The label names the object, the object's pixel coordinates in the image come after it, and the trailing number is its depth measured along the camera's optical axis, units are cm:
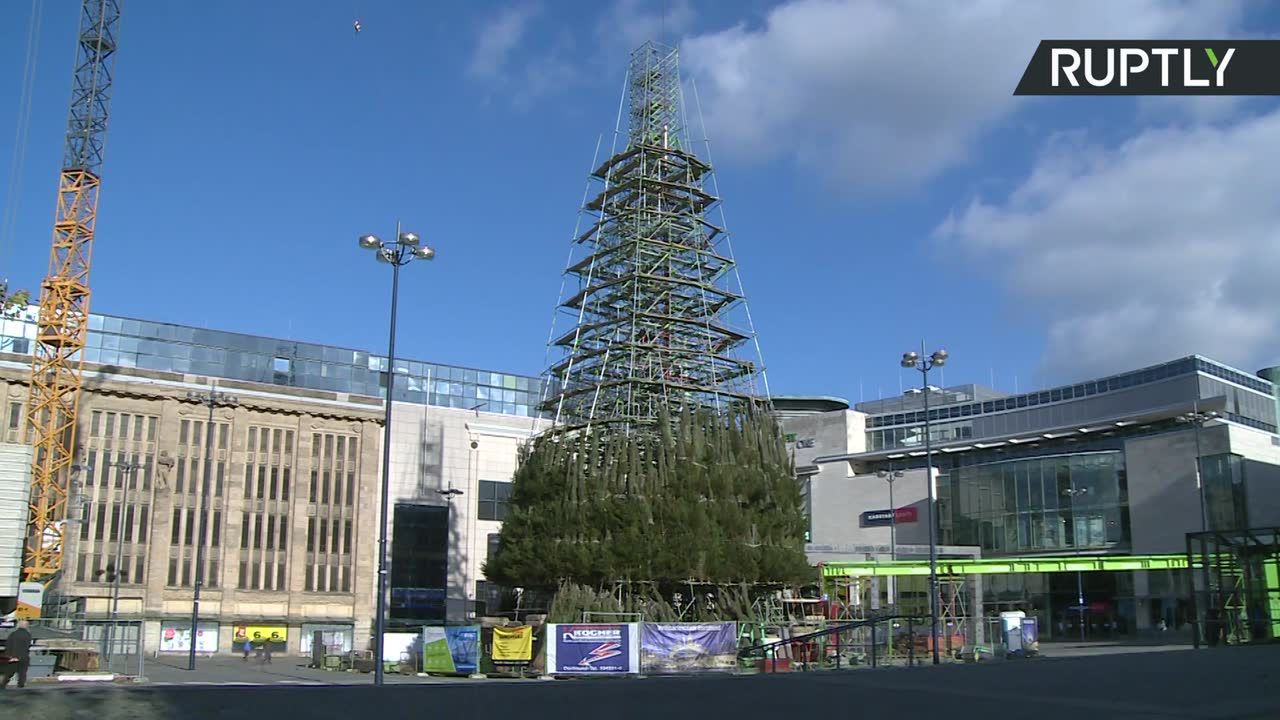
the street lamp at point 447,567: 8556
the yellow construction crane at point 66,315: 7244
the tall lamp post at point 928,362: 4388
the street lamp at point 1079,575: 7835
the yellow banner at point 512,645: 4066
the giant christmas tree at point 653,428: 5466
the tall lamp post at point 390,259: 3456
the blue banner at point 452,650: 4166
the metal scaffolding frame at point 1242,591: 4203
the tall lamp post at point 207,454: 7756
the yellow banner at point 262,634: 7775
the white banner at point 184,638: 7494
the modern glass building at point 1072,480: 7838
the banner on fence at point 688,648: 3747
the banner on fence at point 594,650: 3669
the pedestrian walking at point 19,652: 2720
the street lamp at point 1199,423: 7188
